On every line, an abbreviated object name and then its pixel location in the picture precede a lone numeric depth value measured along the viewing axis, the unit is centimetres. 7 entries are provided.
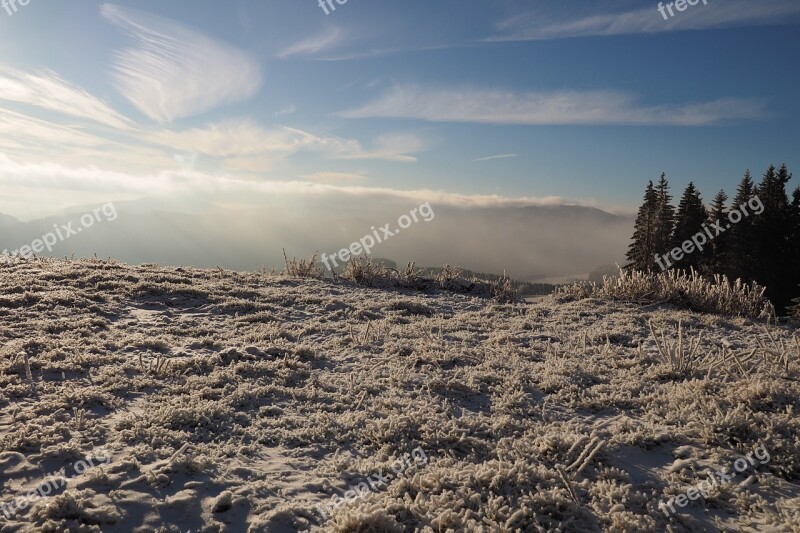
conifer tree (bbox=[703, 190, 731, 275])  3459
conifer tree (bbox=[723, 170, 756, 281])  3309
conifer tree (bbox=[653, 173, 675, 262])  3920
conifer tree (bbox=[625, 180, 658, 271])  3945
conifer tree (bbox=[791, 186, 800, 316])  3300
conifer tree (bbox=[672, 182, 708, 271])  3928
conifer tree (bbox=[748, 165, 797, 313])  3252
